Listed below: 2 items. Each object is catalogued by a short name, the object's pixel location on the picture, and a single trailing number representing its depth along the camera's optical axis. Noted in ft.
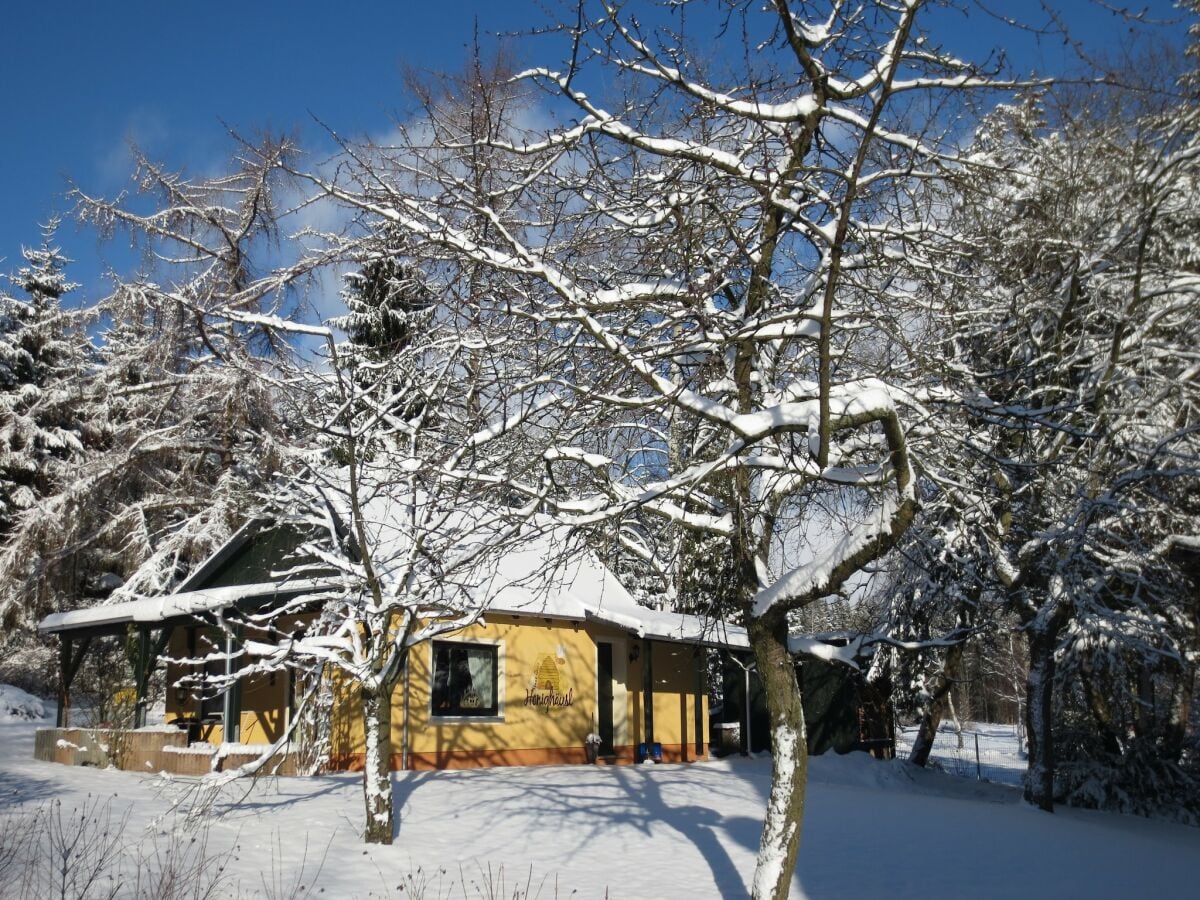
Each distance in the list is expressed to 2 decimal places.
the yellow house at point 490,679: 53.26
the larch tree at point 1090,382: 23.45
